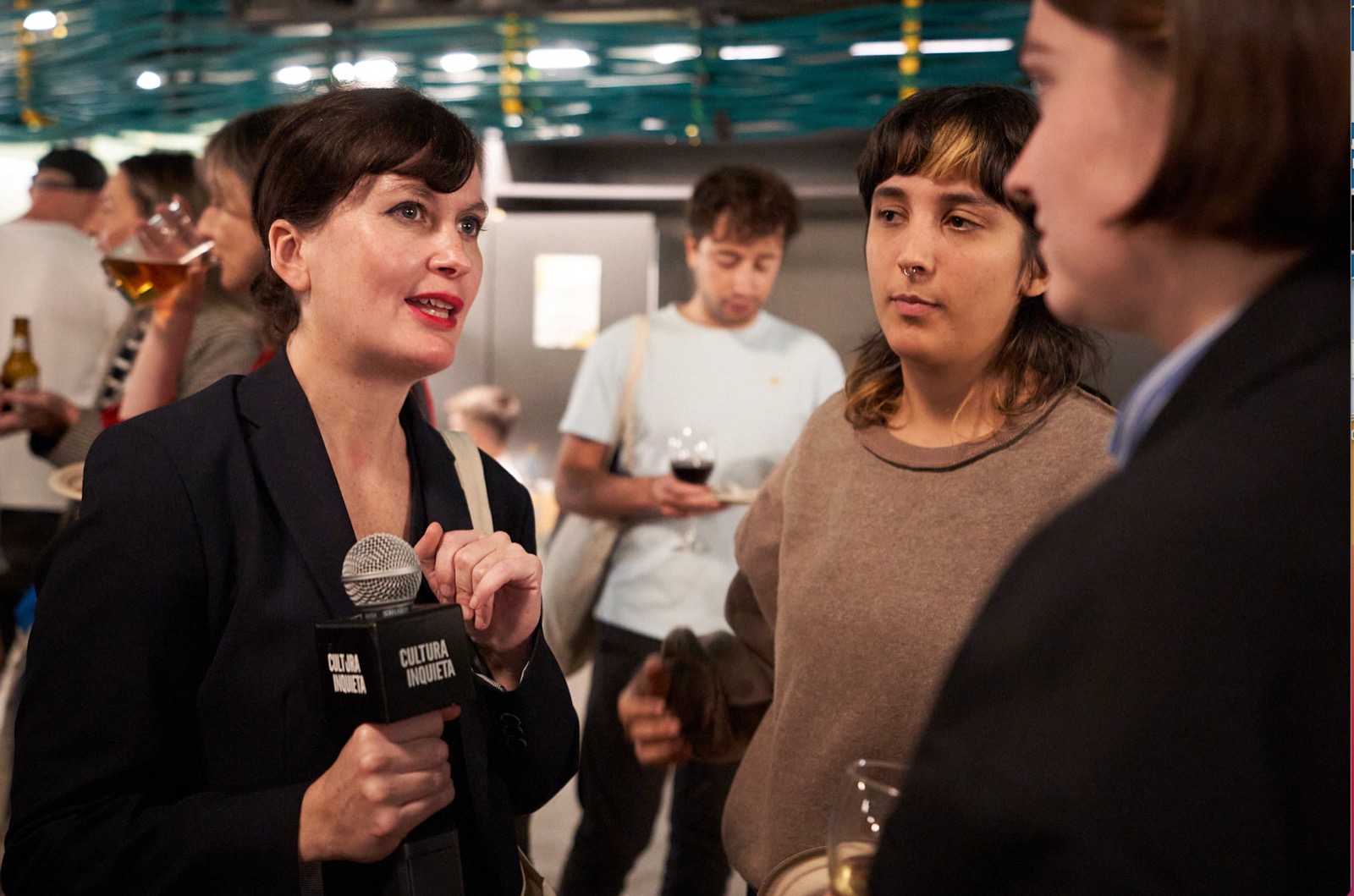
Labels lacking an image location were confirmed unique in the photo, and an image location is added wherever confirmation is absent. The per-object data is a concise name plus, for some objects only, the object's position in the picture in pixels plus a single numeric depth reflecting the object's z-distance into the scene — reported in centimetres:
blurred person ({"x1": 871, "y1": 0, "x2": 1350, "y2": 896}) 63
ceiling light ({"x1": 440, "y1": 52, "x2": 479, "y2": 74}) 429
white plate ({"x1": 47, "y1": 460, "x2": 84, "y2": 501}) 225
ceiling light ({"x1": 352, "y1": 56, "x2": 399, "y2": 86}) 423
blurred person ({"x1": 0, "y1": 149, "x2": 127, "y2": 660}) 357
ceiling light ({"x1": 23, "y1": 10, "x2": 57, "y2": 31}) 472
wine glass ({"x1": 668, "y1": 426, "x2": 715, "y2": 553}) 277
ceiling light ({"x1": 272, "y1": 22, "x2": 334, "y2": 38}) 437
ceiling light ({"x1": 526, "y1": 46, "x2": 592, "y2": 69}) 423
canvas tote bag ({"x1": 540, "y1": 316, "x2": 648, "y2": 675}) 289
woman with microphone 122
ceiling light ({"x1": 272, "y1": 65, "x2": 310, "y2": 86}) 445
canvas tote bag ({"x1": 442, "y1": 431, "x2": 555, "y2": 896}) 151
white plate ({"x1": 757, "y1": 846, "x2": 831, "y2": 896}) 124
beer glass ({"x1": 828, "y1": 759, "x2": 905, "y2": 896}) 99
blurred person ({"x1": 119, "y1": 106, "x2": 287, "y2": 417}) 229
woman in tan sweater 144
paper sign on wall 486
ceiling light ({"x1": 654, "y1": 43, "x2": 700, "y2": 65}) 410
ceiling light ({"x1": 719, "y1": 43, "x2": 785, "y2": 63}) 397
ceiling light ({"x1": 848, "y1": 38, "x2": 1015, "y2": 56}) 366
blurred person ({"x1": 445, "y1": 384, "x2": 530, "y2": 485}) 434
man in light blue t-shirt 283
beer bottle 339
